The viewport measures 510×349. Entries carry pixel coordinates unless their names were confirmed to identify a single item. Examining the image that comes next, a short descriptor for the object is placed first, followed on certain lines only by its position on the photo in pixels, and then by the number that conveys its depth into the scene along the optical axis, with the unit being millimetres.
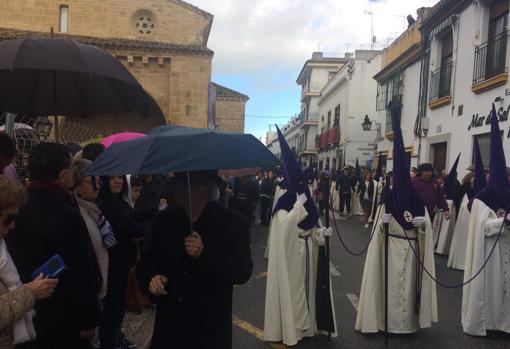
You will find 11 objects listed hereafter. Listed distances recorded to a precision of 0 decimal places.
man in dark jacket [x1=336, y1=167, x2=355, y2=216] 17891
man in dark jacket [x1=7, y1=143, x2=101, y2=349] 2367
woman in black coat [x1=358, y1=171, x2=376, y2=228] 15484
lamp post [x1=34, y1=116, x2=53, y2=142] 8705
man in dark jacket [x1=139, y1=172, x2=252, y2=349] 2477
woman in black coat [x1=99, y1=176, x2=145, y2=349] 3475
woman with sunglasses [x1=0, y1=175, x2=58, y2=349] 2051
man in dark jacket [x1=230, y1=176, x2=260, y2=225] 11534
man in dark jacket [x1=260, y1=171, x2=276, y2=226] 13758
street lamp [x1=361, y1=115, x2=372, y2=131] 22141
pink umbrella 5350
